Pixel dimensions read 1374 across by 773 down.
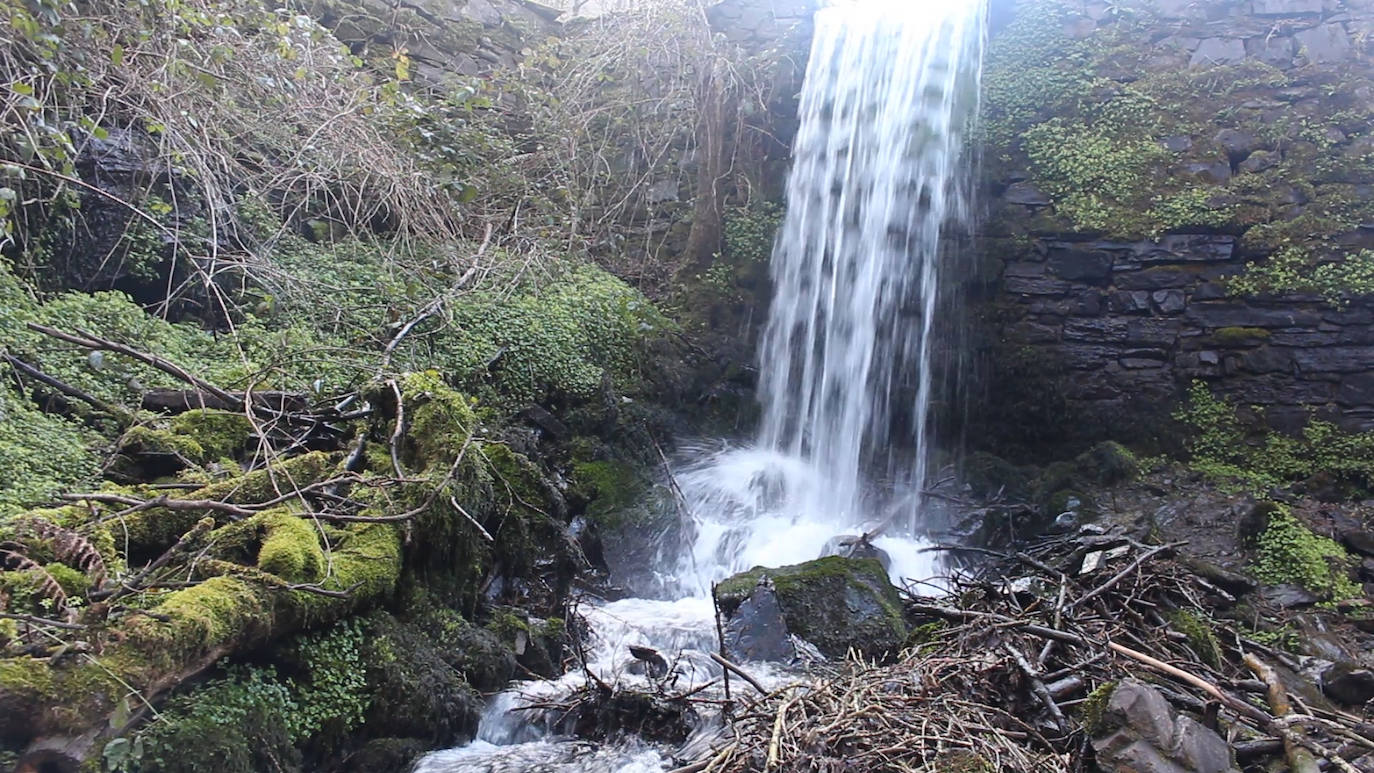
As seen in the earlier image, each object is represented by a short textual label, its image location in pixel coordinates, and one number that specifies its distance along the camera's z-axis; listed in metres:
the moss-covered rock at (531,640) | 4.12
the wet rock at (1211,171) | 7.63
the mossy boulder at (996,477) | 7.31
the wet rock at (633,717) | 3.55
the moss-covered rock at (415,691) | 3.31
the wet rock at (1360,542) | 5.62
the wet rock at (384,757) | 3.15
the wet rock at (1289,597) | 5.15
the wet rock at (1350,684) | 3.47
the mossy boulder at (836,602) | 4.49
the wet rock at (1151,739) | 2.26
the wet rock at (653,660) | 4.04
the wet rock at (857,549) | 6.07
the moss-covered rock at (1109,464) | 7.14
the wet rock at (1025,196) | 8.25
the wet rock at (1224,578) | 4.70
